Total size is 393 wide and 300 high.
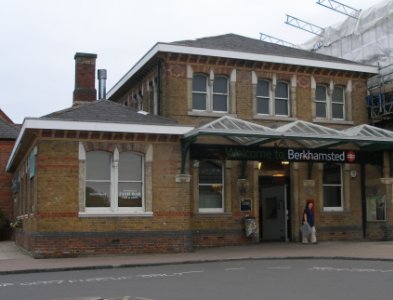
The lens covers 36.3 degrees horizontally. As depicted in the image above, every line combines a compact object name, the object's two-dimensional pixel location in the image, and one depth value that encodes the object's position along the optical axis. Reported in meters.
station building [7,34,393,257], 19.27
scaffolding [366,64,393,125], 25.72
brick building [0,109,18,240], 33.91
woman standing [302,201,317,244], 22.97
